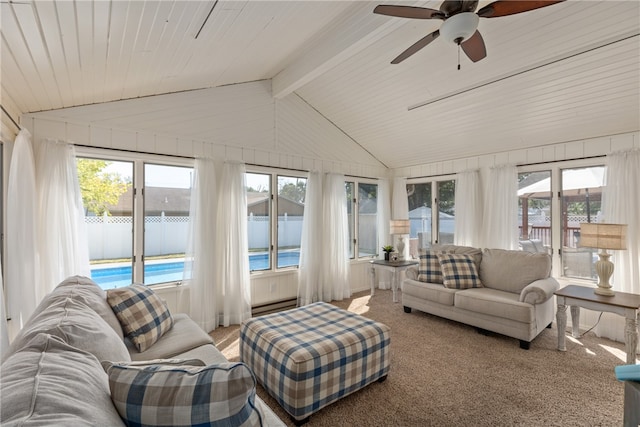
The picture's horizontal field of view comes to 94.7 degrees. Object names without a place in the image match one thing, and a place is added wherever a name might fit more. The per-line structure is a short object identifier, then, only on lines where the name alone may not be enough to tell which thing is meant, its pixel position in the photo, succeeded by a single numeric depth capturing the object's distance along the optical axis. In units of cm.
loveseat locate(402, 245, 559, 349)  322
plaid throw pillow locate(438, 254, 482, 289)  387
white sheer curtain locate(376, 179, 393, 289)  588
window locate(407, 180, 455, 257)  530
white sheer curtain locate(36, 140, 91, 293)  279
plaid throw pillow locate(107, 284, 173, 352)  204
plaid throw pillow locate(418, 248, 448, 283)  412
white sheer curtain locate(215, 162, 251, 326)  392
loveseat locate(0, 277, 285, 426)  75
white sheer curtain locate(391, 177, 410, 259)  582
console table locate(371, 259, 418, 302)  476
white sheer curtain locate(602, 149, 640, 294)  332
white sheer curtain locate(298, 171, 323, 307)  470
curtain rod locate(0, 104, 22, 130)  227
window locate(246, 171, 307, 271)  444
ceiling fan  181
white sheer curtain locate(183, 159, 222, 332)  367
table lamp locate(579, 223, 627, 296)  294
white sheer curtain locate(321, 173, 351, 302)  494
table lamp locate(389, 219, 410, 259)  509
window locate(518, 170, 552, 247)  420
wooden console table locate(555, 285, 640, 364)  268
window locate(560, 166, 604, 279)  379
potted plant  516
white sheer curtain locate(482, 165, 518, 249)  433
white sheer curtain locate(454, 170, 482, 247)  471
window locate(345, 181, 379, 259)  563
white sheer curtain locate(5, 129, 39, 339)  237
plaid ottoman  203
